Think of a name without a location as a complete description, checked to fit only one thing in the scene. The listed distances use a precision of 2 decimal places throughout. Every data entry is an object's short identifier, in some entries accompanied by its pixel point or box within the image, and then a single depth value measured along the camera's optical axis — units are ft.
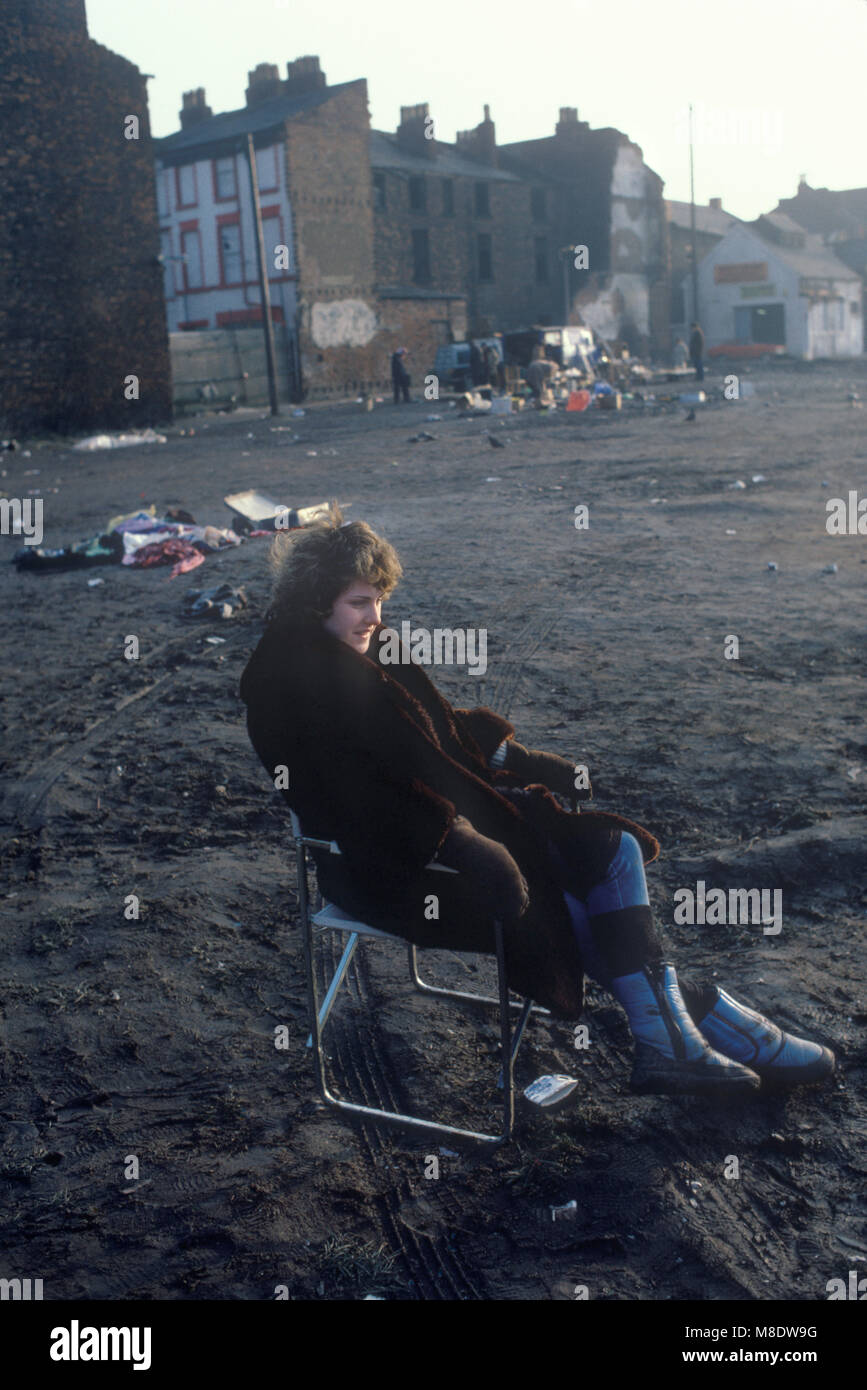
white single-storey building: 182.60
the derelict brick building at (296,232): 122.52
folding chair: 9.26
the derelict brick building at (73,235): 82.17
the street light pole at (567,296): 155.62
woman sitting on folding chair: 9.07
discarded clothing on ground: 33.76
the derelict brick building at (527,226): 145.28
